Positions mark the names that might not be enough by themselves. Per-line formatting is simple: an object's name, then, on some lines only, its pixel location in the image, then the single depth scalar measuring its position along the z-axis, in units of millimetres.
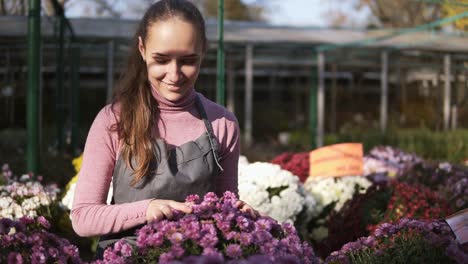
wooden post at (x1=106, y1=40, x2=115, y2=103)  14445
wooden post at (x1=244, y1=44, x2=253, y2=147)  15356
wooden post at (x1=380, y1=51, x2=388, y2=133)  15977
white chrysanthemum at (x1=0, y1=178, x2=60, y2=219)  4102
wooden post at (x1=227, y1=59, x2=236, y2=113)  18641
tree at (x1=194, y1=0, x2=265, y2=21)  37156
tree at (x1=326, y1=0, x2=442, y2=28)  29281
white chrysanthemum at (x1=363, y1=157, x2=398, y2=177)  6728
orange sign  5293
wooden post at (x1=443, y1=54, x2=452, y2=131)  16550
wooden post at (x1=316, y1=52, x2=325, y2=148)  14866
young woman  2205
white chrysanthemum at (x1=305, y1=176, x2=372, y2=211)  5473
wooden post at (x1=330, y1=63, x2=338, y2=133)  18469
